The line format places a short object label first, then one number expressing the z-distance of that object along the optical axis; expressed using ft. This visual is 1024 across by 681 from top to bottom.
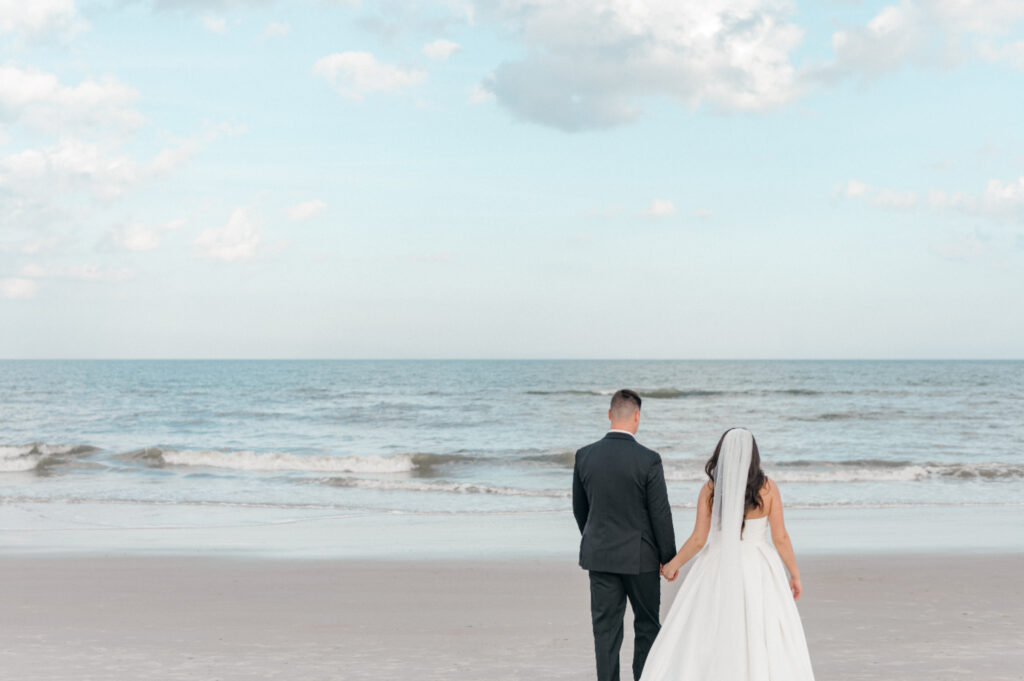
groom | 14.34
